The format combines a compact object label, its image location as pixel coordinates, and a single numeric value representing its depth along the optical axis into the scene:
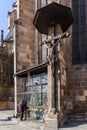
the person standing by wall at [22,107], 7.33
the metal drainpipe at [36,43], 8.93
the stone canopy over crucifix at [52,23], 6.09
